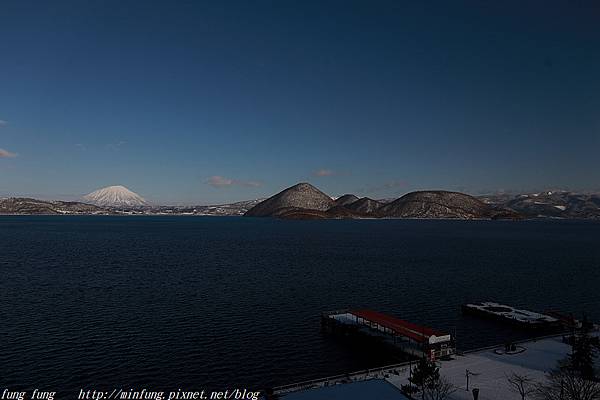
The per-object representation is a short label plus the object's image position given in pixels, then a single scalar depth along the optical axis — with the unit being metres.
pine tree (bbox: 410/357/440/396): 37.84
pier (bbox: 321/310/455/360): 52.91
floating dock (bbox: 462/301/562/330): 69.50
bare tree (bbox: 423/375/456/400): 38.38
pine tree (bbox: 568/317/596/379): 40.16
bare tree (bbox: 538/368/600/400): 34.09
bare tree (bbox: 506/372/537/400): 39.64
